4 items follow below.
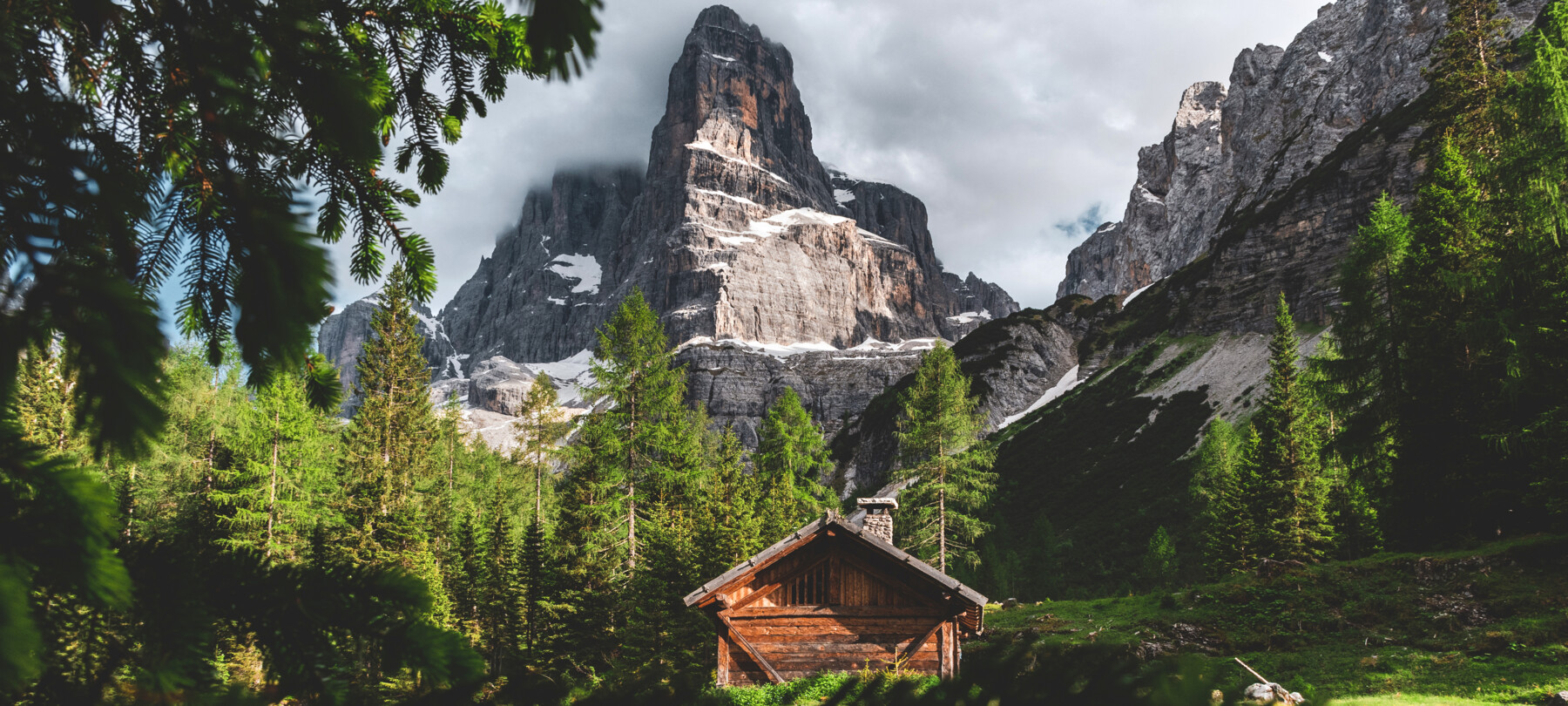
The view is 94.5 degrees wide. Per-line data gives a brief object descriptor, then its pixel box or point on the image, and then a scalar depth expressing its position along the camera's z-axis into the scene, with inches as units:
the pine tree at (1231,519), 1350.9
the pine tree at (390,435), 1006.4
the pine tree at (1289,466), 1268.5
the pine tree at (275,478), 973.2
